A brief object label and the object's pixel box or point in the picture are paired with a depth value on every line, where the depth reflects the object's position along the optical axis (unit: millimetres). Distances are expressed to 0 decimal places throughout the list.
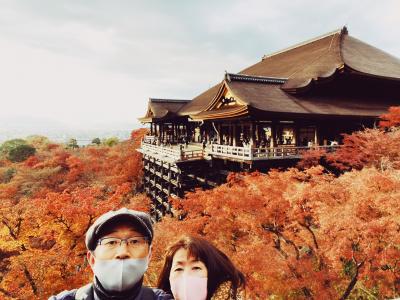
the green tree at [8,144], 50312
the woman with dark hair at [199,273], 2344
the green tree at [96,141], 79119
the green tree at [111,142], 63531
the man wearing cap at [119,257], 1993
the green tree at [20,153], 46438
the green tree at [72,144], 66819
